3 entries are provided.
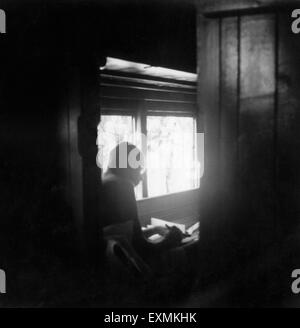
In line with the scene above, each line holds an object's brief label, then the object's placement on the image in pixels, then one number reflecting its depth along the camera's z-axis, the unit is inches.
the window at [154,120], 183.8
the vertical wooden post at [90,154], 117.6
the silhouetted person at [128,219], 135.7
